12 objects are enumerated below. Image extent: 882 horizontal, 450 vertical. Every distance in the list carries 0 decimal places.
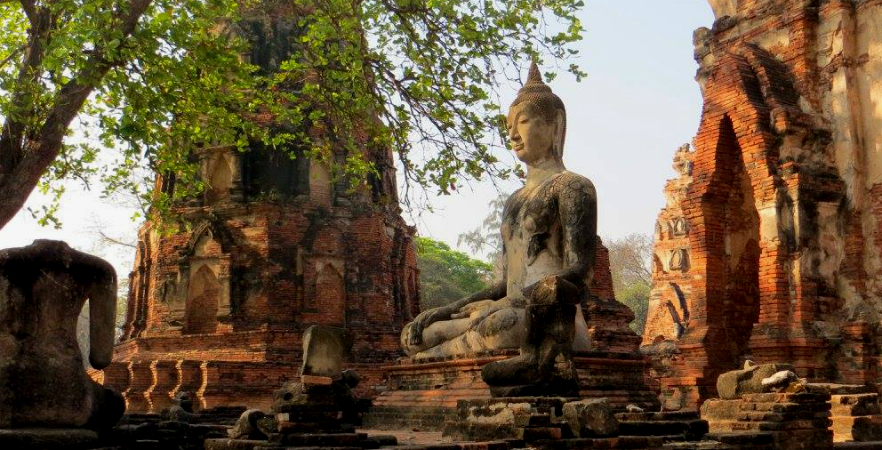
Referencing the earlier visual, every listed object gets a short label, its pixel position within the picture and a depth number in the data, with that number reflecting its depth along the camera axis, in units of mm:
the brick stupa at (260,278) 18672
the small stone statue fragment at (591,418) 5137
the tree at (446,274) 40594
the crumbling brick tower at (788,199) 11812
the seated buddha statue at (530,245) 6633
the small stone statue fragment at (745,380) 7176
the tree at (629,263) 54384
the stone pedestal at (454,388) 6520
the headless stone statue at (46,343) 5059
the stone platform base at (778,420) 6429
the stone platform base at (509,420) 5121
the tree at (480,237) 47406
